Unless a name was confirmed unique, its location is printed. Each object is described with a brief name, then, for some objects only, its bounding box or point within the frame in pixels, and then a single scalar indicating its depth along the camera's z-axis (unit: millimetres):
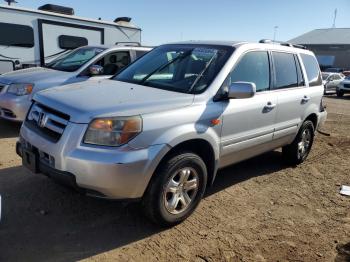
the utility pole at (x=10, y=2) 9560
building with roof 47281
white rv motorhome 9391
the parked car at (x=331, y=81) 22605
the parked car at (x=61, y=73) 6402
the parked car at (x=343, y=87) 22031
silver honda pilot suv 2998
